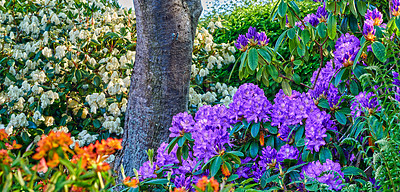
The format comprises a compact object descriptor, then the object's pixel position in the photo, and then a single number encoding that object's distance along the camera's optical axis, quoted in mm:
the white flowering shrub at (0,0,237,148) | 3658
